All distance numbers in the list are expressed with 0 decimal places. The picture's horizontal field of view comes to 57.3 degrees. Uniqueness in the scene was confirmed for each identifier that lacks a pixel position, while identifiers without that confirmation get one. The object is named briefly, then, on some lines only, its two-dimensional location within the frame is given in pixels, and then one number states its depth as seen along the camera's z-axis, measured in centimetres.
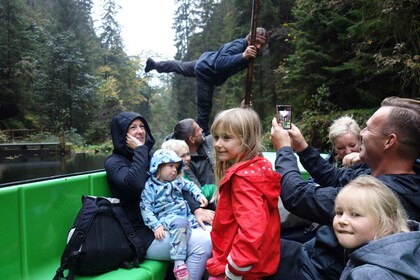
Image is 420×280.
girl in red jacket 173
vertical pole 304
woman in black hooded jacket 262
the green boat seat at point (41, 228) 216
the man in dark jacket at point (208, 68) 389
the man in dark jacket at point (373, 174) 163
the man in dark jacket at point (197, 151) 361
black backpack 226
